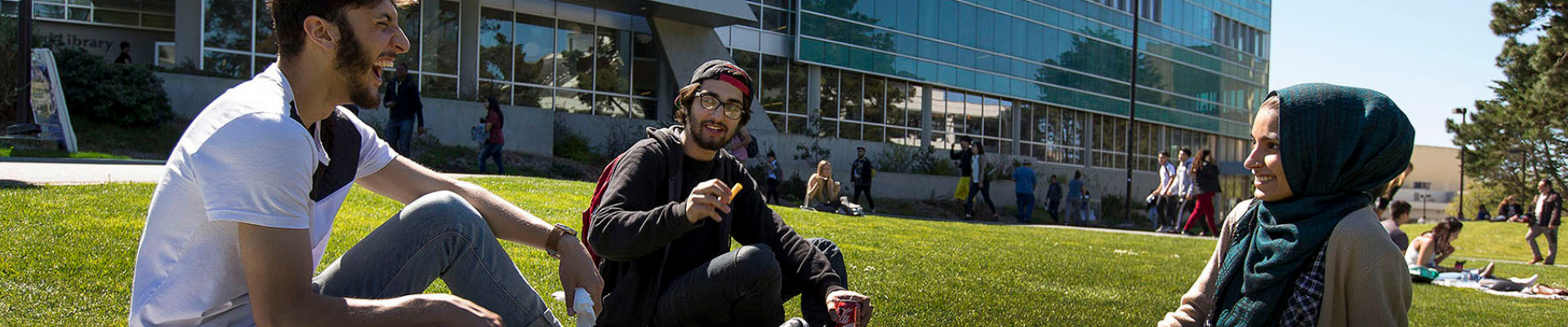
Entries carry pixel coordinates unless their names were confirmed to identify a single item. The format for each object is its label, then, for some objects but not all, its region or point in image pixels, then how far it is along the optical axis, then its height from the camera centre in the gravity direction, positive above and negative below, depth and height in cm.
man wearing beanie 305 -28
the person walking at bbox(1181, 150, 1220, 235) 1577 -25
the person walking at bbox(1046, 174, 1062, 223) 2869 -95
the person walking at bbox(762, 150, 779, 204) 2001 -42
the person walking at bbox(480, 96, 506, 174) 1625 +24
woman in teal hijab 267 -12
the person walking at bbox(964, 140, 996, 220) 2166 -34
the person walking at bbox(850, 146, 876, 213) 2162 -36
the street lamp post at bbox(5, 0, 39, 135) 1559 +111
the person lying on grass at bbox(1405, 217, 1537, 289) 1102 -93
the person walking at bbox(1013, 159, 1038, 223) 2300 -57
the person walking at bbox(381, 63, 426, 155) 1505 +48
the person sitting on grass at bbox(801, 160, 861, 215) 1698 -63
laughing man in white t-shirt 183 -16
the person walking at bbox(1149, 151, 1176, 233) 1834 -65
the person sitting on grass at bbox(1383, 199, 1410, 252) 978 -50
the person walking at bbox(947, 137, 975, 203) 2219 -18
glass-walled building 2378 +260
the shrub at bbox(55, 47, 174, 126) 1770 +74
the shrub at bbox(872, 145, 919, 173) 2770 -6
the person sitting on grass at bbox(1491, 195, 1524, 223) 3950 -136
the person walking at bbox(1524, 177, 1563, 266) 1744 -68
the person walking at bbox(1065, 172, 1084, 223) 2614 -78
